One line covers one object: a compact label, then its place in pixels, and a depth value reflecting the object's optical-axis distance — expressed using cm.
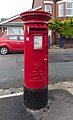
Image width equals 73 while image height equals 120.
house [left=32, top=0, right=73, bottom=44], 959
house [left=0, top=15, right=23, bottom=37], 1132
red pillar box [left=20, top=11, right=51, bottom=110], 164
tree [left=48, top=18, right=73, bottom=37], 833
